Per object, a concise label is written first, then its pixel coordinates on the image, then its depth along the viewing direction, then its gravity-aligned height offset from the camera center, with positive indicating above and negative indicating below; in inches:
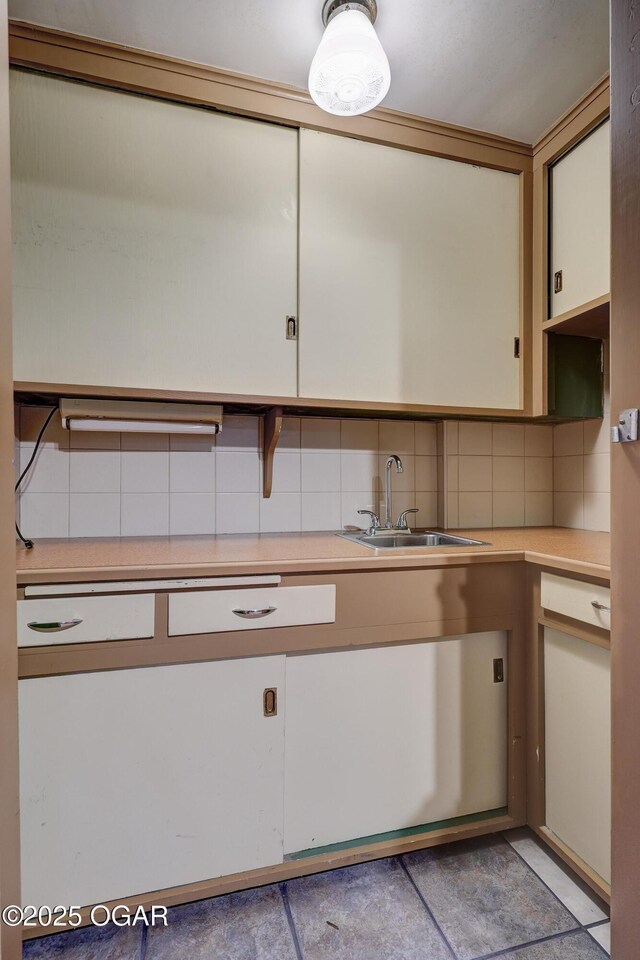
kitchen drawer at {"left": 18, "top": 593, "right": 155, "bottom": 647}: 44.3 -13.4
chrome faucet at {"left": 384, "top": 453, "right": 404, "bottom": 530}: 72.1 -1.2
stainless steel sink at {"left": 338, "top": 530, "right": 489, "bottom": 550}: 68.4 -9.3
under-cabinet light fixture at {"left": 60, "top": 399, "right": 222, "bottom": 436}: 56.7 +7.2
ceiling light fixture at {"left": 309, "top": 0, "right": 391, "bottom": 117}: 45.3 +40.1
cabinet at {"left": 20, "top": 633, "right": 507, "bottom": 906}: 45.1 -29.5
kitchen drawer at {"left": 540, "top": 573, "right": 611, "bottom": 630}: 47.7 -13.1
